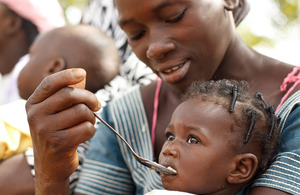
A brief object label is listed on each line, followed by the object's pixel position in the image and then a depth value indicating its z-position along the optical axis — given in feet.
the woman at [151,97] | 4.72
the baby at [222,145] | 5.03
